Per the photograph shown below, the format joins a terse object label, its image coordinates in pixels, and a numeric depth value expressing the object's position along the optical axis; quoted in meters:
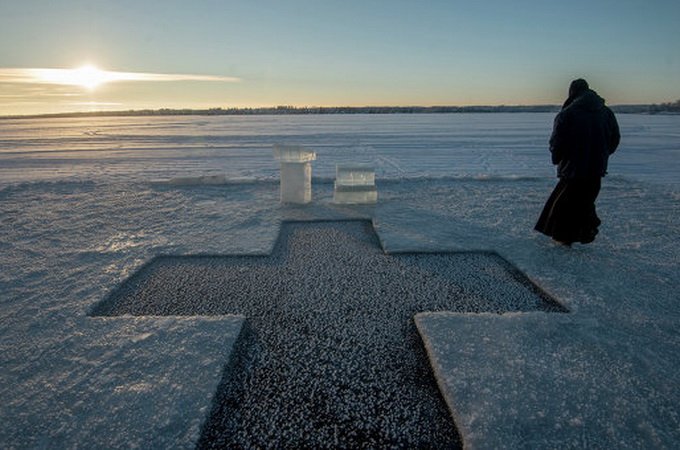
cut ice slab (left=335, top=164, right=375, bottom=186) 6.38
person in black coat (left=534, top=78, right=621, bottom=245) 4.09
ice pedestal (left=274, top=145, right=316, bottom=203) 6.07
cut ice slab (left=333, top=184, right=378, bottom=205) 6.38
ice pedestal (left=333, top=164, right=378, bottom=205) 6.38
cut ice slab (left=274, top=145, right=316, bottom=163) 6.02
